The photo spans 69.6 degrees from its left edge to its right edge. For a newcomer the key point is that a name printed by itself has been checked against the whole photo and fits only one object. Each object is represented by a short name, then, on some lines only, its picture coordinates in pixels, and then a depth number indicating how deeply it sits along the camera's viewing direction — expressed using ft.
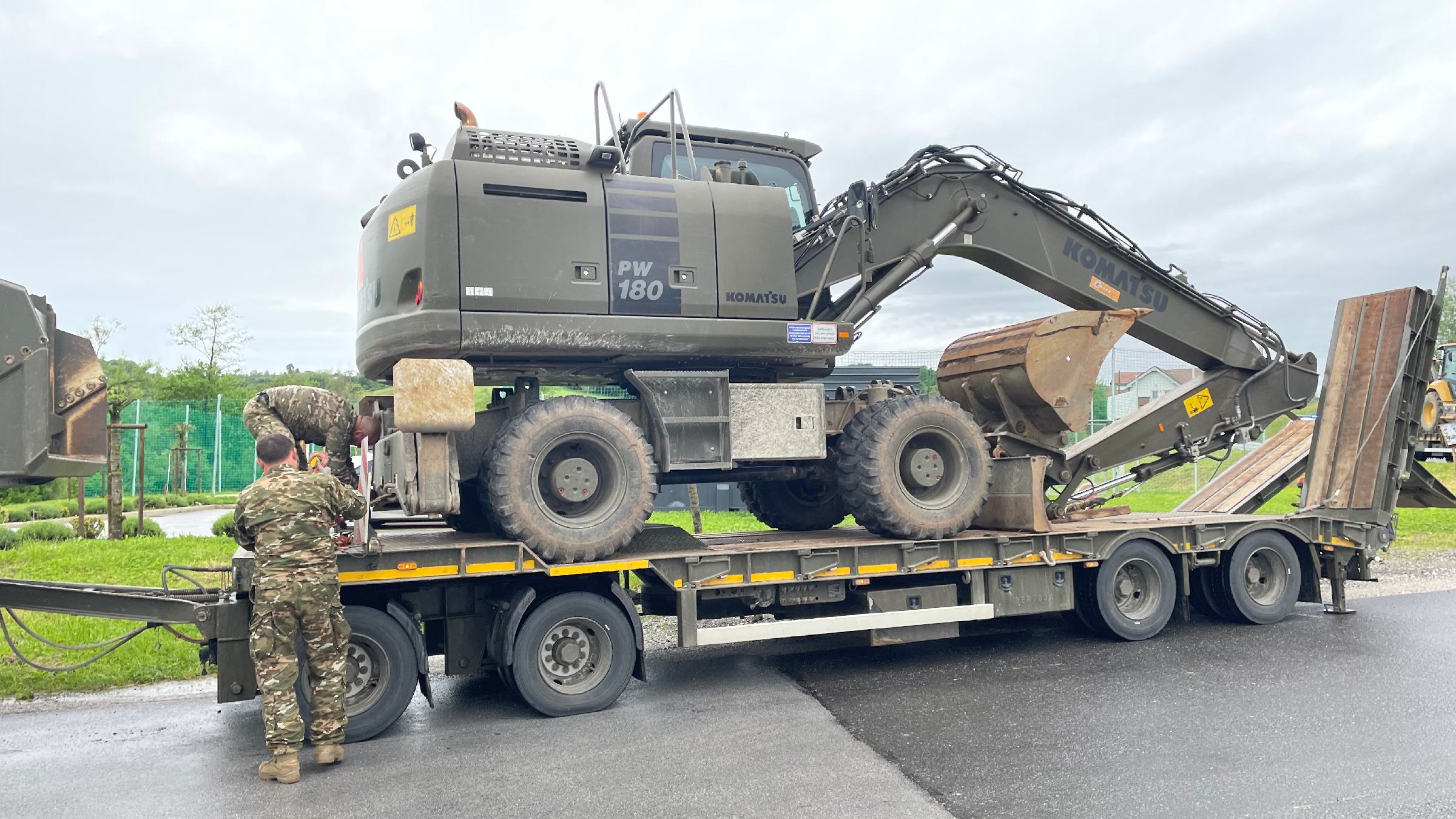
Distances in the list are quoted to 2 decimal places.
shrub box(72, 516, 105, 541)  51.62
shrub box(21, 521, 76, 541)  51.57
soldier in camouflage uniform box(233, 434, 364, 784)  18.92
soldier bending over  24.40
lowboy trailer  21.17
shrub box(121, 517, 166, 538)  54.33
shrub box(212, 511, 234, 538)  52.44
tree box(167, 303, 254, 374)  115.96
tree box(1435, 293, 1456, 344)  147.23
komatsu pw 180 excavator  23.11
